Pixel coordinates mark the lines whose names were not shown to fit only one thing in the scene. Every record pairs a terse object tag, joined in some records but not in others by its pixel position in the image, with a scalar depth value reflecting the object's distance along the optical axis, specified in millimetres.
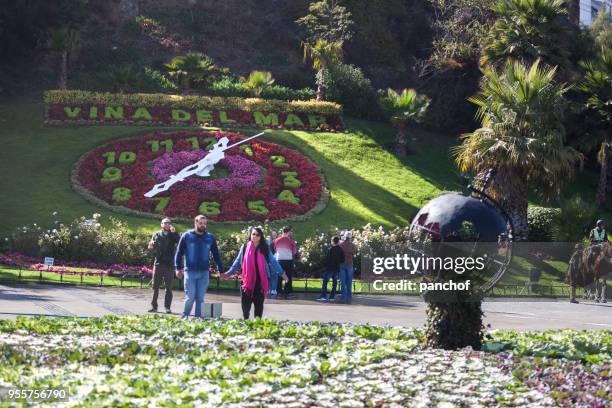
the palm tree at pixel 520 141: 30891
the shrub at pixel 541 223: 34031
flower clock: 32781
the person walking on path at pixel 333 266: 23609
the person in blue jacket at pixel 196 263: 16406
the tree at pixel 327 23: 44375
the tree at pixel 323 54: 41438
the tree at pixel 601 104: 37188
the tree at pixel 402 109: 39094
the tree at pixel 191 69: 41406
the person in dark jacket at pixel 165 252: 19094
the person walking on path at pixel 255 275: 15992
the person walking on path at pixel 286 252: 23906
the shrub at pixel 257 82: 42591
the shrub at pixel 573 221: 32625
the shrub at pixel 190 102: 40344
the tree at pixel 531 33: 36812
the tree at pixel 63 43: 40094
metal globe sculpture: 12289
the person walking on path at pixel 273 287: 23375
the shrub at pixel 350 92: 43219
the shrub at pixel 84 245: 27781
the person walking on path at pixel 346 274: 23562
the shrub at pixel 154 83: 42969
